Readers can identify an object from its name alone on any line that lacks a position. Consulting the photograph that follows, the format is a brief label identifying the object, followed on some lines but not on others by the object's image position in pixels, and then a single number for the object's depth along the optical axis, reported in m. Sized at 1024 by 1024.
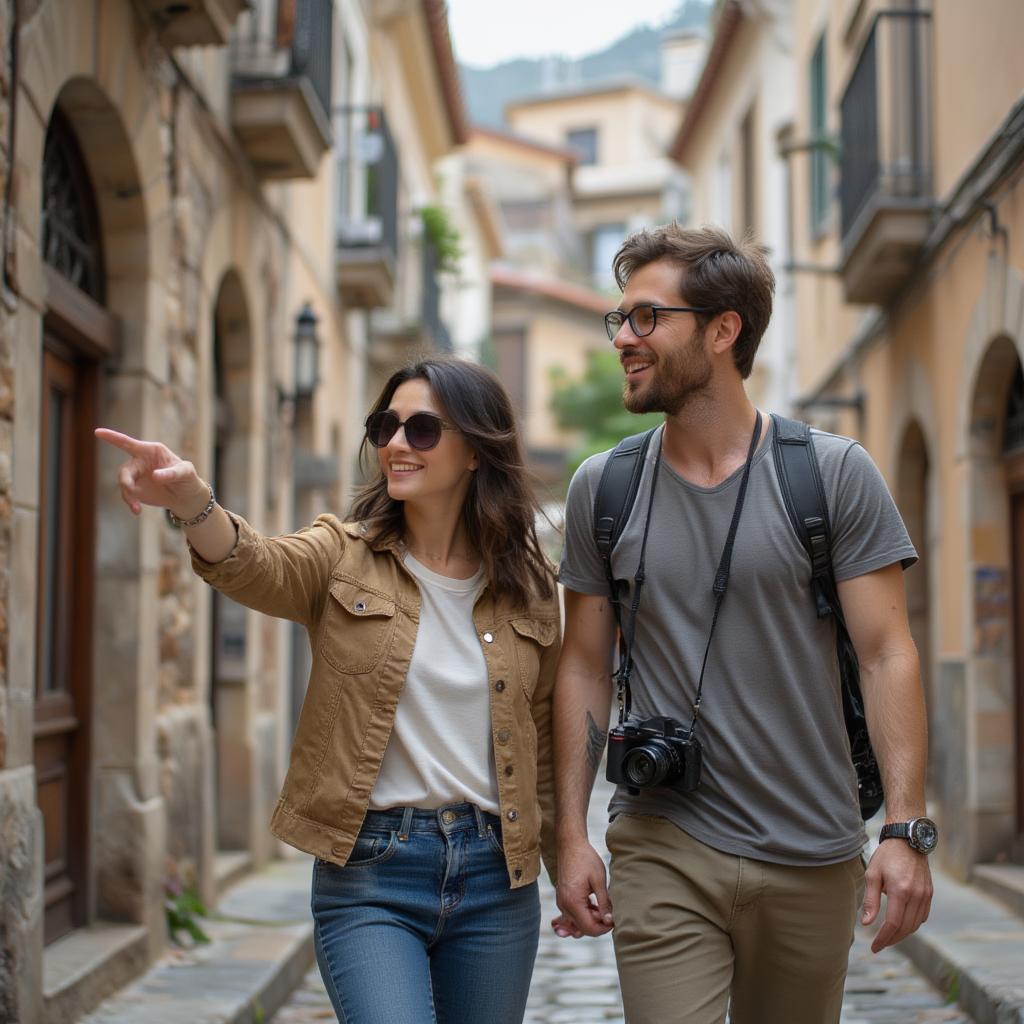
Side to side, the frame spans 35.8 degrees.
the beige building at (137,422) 5.21
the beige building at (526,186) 43.09
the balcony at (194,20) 6.84
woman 3.07
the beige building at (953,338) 8.58
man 3.24
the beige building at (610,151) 45.28
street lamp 10.89
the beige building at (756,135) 18.12
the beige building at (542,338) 37.88
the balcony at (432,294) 18.00
